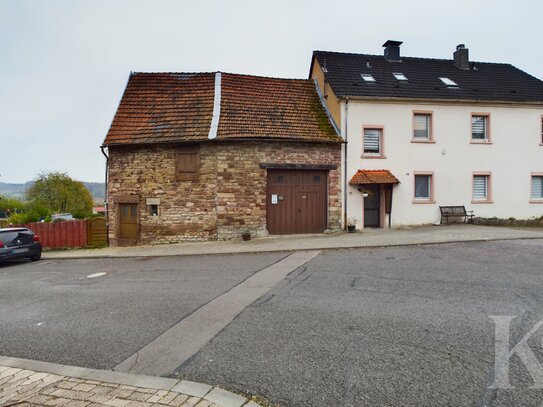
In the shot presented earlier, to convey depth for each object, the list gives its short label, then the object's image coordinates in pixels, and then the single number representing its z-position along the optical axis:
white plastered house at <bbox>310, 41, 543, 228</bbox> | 16.53
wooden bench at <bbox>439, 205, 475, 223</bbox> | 16.98
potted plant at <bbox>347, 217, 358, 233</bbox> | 15.80
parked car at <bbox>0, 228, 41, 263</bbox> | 12.92
